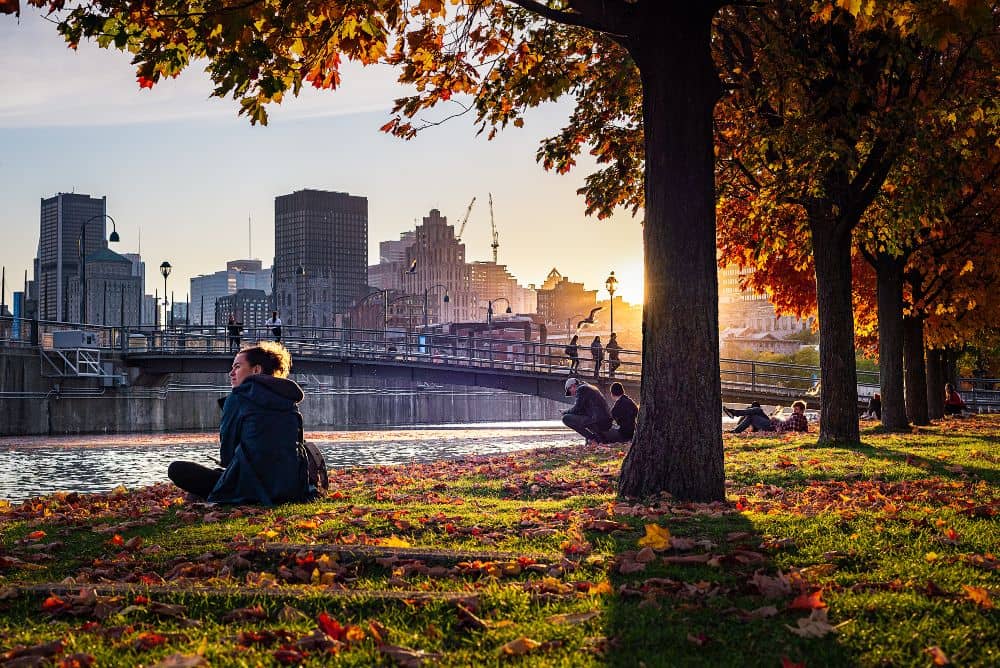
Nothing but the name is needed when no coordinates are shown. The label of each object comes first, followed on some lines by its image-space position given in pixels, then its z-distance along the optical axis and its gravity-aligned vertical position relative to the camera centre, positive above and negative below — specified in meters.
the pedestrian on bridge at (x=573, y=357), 46.74 -0.38
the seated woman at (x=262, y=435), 8.71 -0.72
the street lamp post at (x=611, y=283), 58.79 +3.83
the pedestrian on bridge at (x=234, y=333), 49.76 +0.95
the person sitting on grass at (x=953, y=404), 35.50 -2.08
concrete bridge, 46.31 -0.86
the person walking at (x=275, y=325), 49.28 +1.29
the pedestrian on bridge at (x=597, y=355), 46.19 -0.30
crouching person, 20.25 -1.36
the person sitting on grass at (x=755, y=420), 25.73 -1.89
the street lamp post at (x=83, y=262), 54.87 +5.22
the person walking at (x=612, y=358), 45.62 -0.47
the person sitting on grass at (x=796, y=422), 23.69 -1.81
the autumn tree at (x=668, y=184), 9.47 +1.56
